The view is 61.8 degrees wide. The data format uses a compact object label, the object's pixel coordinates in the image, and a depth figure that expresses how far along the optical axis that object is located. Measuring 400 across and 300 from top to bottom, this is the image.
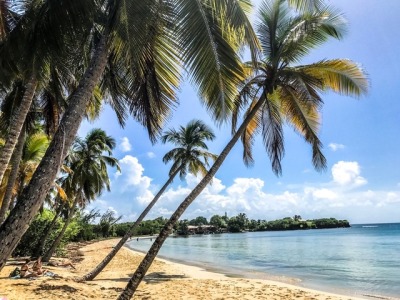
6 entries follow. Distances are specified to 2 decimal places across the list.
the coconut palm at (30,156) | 14.68
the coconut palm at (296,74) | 8.20
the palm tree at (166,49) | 4.11
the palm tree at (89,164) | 22.33
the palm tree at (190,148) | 20.53
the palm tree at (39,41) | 5.02
